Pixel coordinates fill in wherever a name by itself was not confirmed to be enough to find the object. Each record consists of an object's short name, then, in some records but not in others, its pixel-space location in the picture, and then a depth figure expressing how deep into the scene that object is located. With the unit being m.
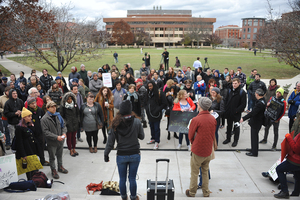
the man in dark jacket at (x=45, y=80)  10.21
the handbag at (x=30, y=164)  4.71
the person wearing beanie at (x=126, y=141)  3.56
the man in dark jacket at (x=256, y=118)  5.92
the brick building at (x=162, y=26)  110.59
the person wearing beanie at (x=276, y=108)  6.30
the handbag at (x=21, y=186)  4.31
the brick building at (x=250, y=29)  121.25
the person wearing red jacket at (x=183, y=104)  6.51
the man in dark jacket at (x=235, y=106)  6.75
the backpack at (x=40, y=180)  4.63
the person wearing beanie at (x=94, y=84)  9.47
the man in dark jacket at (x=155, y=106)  6.77
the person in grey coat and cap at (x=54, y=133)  5.01
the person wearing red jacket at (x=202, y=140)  3.97
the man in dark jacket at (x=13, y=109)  6.35
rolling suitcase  3.53
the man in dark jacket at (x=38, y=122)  5.31
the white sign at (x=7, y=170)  4.32
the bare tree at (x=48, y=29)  22.02
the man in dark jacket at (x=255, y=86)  9.39
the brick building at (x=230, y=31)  165.88
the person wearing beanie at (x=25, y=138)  4.66
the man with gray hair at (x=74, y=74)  10.99
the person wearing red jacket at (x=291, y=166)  3.90
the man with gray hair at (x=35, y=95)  6.52
